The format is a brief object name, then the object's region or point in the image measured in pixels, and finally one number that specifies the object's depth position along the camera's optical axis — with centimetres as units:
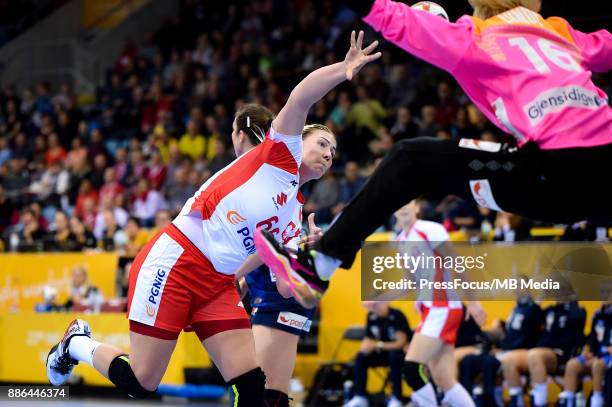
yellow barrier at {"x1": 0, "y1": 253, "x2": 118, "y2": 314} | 1452
